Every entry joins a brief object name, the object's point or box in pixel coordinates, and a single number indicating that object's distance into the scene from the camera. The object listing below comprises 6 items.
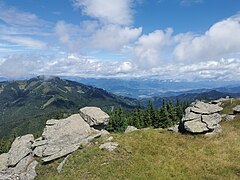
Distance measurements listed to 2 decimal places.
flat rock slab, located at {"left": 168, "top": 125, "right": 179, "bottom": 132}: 30.94
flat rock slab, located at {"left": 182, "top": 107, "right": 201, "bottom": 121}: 30.36
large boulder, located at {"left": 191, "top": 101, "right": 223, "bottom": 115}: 31.05
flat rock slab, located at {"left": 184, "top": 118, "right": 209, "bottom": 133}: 28.58
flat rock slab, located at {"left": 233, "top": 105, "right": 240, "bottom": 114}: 41.01
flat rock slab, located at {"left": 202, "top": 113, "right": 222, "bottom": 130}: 29.10
